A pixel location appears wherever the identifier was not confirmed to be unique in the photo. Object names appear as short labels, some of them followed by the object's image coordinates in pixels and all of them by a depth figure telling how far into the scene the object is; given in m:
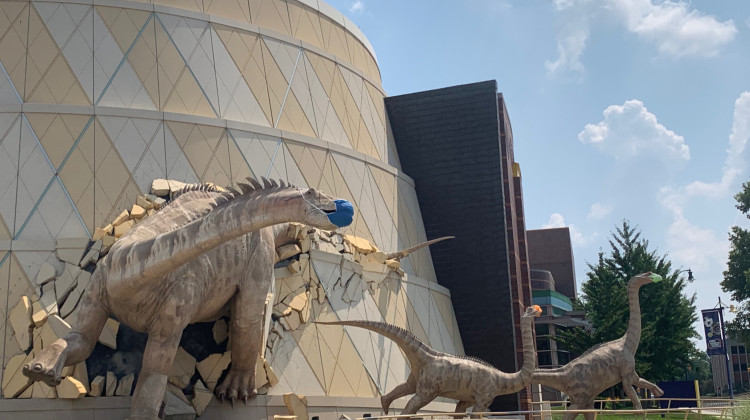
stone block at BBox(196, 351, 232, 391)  18.56
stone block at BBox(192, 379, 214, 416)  18.16
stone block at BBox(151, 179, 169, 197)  20.42
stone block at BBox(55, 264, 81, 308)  18.38
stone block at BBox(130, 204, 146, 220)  19.66
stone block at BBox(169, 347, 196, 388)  18.17
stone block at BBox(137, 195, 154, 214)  19.97
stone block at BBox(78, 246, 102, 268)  18.77
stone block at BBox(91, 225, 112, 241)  19.16
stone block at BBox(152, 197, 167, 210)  20.03
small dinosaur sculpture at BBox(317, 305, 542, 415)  17.45
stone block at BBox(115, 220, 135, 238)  19.28
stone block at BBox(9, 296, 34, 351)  17.89
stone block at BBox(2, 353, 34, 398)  17.42
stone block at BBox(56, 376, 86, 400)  17.11
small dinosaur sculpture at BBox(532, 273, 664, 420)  18.84
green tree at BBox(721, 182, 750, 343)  35.66
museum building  18.66
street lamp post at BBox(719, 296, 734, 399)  28.94
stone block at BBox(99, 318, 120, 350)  17.78
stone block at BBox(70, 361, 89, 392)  17.38
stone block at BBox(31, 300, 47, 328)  17.91
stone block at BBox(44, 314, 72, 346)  17.78
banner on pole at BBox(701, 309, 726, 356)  28.25
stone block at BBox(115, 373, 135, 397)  17.70
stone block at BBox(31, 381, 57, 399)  17.34
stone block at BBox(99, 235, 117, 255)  18.98
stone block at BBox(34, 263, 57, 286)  18.54
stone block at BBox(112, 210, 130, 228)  19.41
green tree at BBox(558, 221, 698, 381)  34.62
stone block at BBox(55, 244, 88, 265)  18.83
